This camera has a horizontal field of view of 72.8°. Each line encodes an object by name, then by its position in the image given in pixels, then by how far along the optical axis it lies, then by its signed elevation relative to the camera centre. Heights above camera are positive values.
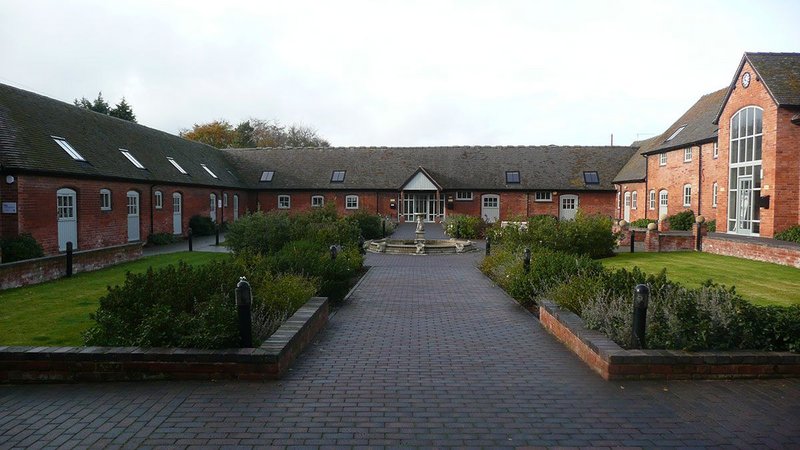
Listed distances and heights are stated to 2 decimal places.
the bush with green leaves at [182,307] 6.20 -1.22
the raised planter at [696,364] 6.01 -1.67
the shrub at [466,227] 28.77 -0.74
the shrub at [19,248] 16.39 -1.12
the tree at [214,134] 62.88 +9.11
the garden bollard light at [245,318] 6.22 -1.22
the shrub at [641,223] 31.68 -0.54
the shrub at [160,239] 25.92 -1.29
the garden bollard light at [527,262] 11.86 -1.08
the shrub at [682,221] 27.84 -0.36
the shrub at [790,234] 19.41 -0.73
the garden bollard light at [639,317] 6.27 -1.20
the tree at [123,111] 45.78 +8.56
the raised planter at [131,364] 5.87 -1.65
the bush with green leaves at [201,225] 30.75 -0.73
